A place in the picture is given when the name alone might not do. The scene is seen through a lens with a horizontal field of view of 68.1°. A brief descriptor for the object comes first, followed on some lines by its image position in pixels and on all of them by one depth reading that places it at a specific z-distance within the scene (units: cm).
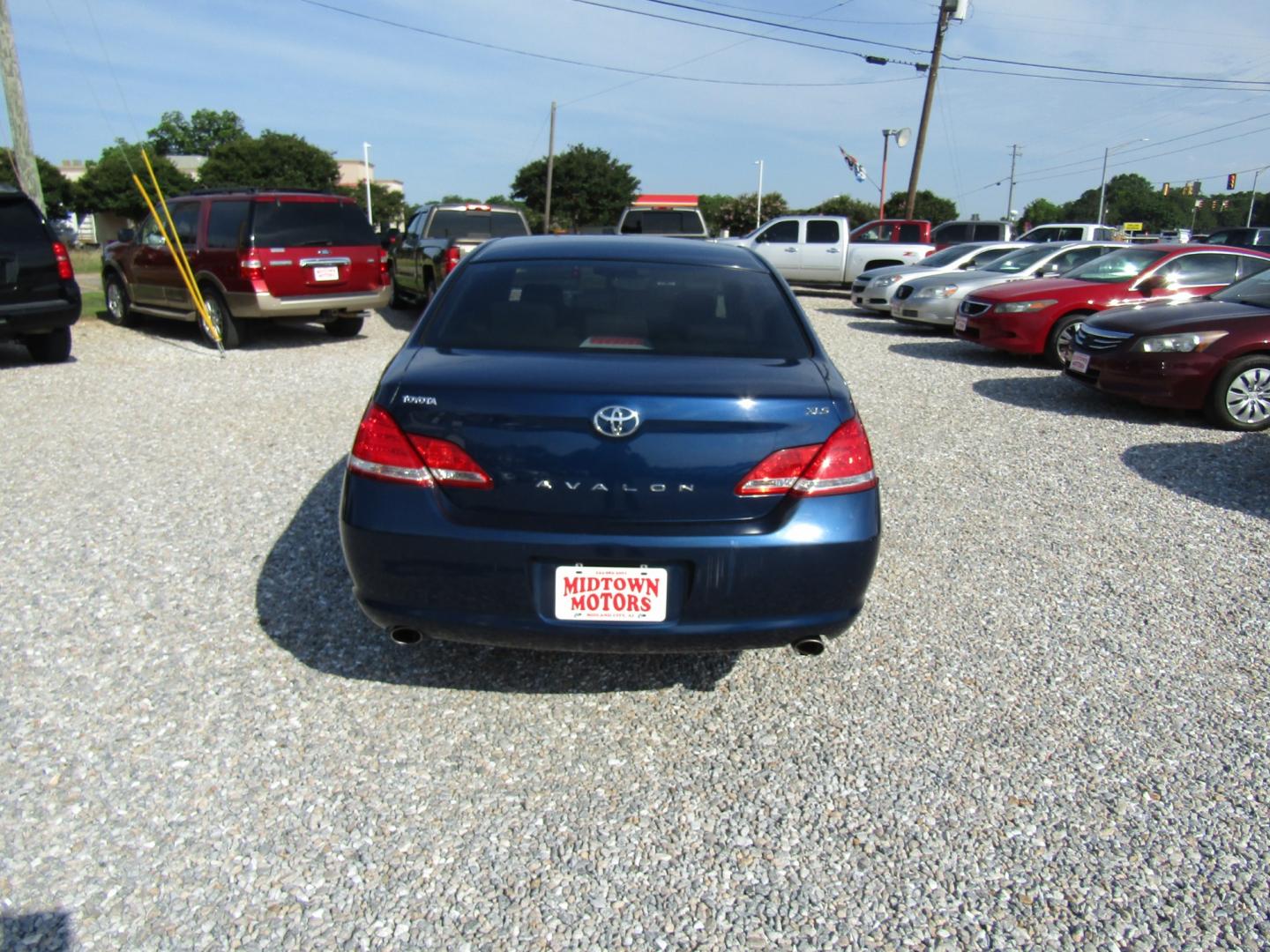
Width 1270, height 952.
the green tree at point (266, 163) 6159
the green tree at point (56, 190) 6147
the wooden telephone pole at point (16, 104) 1334
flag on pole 3750
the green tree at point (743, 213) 6406
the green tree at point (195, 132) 10062
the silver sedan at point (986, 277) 1383
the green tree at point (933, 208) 6438
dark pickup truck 1386
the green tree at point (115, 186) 6028
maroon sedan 770
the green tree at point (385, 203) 7269
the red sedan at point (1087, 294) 1074
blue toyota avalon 273
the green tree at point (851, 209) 5947
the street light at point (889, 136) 3003
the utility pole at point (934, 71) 2695
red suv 1075
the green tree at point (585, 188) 6166
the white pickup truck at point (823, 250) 2052
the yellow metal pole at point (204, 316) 1102
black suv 904
